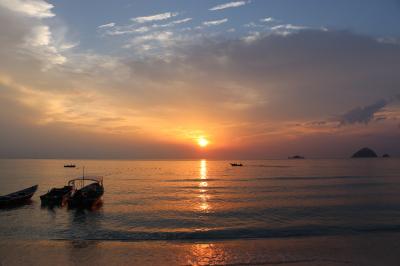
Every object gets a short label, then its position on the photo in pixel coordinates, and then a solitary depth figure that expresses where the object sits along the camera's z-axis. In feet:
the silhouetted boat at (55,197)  136.26
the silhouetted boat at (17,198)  131.88
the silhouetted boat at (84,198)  128.36
